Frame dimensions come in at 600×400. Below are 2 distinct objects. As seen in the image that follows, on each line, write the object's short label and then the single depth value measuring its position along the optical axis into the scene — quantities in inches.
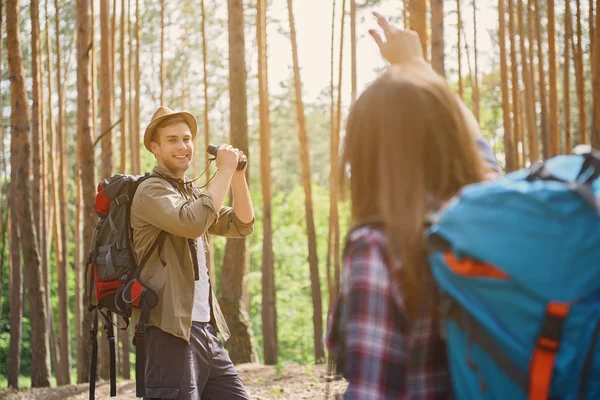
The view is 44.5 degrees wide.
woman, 48.5
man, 118.4
